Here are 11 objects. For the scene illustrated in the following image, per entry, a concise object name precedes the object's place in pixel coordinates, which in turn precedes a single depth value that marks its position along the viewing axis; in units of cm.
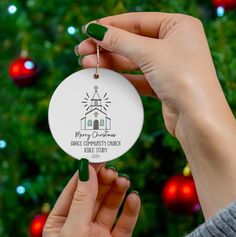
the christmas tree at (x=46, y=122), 76
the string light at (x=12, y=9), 86
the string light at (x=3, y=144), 86
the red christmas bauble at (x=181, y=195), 74
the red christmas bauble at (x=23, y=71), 83
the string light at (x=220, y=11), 76
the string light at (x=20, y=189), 86
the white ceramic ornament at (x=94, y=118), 50
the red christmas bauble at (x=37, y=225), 79
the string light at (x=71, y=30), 78
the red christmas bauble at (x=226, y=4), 75
